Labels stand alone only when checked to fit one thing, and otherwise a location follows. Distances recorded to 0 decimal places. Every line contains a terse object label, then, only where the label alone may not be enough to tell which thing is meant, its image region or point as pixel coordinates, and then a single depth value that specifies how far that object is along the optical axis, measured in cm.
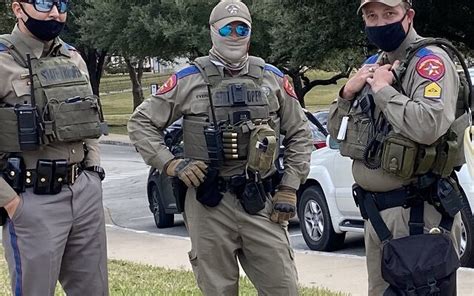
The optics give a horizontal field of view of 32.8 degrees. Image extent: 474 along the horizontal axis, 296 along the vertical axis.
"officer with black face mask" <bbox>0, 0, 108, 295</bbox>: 405
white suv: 812
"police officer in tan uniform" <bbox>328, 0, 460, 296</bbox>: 371
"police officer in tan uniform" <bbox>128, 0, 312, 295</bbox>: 424
